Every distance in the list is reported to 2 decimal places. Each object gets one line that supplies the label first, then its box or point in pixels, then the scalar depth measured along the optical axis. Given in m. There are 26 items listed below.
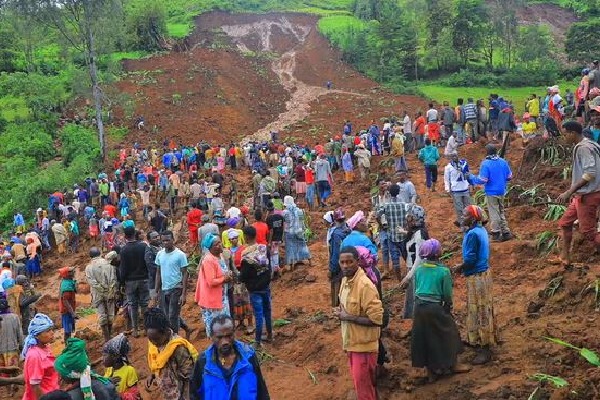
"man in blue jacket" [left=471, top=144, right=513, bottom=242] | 9.09
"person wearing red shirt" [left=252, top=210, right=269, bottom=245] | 9.27
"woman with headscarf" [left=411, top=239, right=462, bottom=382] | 5.48
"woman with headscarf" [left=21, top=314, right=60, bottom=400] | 5.02
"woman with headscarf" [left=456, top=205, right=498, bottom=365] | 5.78
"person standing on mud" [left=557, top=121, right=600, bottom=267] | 6.26
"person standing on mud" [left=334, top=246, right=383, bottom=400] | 4.81
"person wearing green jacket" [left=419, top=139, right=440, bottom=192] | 13.70
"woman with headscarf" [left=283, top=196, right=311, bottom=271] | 10.79
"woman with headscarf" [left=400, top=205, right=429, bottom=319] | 7.17
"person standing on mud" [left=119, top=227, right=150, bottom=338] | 8.26
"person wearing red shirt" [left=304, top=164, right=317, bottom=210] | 16.14
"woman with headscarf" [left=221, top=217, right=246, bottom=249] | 8.81
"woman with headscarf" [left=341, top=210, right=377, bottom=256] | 6.53
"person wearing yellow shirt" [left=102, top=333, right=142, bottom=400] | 5.06
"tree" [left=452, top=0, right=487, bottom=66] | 42.88
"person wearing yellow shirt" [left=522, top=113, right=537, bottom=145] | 15.90
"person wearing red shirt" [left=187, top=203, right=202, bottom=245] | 12.95
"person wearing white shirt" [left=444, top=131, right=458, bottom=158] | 12.25
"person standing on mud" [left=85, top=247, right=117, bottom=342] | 8.59
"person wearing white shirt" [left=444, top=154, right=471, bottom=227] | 10.16
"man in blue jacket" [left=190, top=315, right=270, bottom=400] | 3.82
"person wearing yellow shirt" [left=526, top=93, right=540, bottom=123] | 16.55
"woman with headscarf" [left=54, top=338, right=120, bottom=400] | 4.17
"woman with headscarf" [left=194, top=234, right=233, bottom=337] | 6.65
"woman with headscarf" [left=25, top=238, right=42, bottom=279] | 16.69
